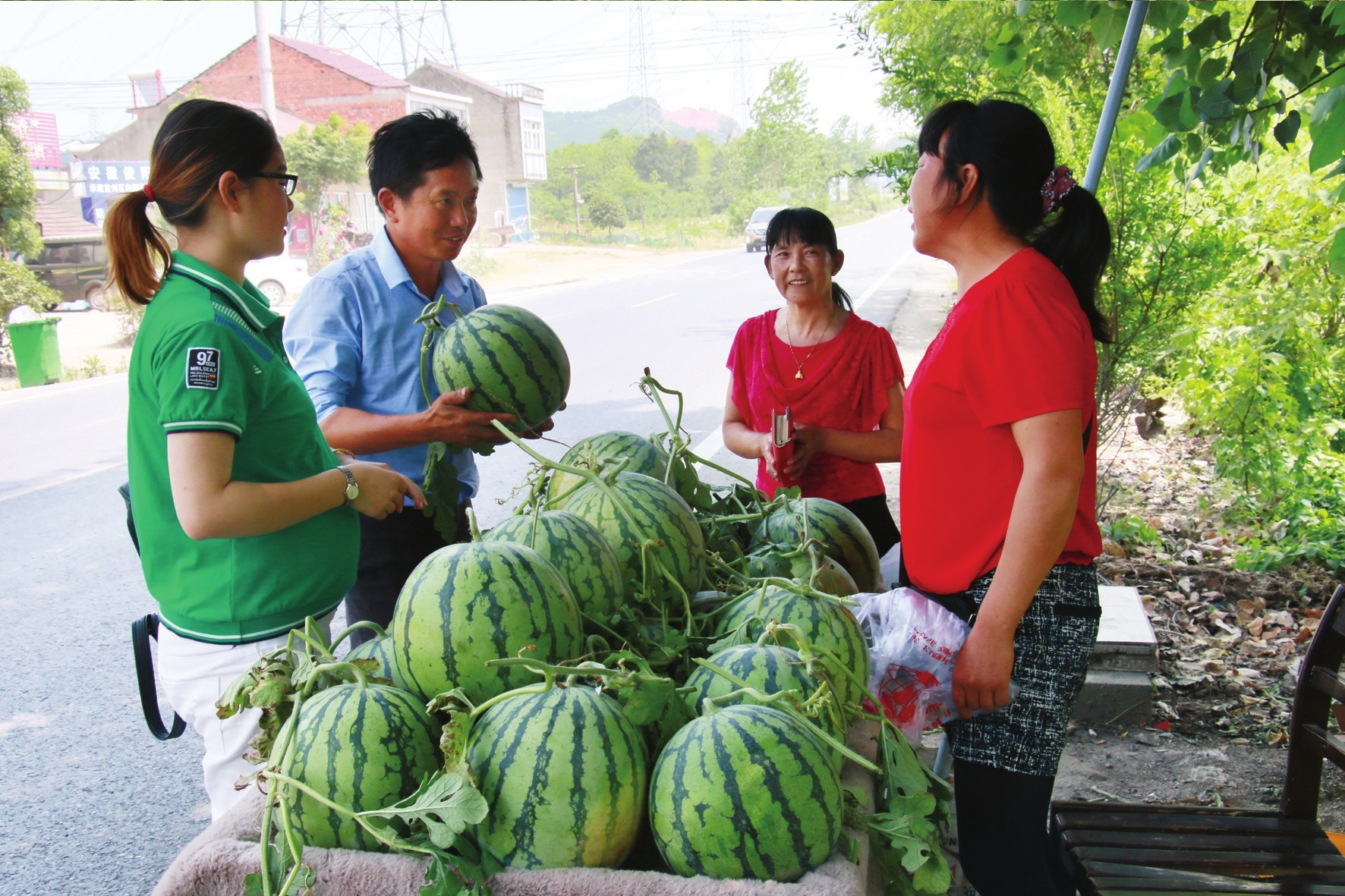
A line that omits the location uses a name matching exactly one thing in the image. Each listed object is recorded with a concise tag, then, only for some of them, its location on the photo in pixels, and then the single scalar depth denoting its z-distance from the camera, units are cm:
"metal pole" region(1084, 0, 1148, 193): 308
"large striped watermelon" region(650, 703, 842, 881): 112
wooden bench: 204
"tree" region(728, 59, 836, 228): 5309
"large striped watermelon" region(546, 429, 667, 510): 189
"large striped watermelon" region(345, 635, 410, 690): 139
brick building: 4022
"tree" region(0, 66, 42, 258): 1345
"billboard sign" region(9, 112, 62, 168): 3403
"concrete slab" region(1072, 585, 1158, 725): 367
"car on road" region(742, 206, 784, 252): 3377
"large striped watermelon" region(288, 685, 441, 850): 118
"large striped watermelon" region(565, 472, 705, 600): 165
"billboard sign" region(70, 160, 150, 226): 3119
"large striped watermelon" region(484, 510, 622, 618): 150
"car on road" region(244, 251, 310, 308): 1869
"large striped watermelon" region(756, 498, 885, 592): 203
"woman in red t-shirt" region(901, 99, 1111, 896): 171
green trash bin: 1186
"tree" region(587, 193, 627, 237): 5081
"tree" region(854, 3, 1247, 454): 536
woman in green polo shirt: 171
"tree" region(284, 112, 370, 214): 2927
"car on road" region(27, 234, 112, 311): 2208
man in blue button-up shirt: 251
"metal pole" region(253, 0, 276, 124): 1720
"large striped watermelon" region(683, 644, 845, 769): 133
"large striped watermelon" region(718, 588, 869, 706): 148
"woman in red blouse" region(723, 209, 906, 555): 305
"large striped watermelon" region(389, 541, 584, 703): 129
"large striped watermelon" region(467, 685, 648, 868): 114
